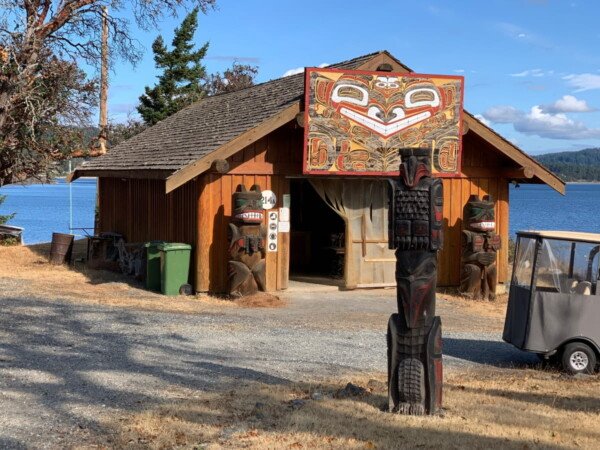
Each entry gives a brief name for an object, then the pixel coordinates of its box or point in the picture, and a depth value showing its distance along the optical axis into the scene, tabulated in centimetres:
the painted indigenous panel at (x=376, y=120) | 1625
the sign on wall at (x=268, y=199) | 1666
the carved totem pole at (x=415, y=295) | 768
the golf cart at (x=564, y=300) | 1049
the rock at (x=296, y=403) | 780
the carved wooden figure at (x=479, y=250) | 1767
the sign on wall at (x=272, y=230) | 1672
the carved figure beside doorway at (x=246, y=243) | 1559
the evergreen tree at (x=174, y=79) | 3697
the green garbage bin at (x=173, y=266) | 1598
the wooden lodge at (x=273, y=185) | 1617
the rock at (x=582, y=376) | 1023
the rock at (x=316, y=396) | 817
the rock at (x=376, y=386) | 870
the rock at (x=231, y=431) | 681
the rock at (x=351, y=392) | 832
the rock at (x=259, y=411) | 744
